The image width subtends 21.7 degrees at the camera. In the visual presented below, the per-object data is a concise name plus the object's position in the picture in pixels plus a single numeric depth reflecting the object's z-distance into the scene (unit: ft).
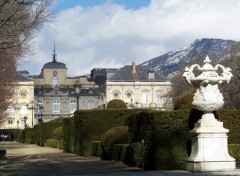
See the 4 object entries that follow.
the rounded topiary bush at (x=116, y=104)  139.44
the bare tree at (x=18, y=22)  68.08
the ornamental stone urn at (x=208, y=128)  61.52
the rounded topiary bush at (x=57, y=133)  187.01
